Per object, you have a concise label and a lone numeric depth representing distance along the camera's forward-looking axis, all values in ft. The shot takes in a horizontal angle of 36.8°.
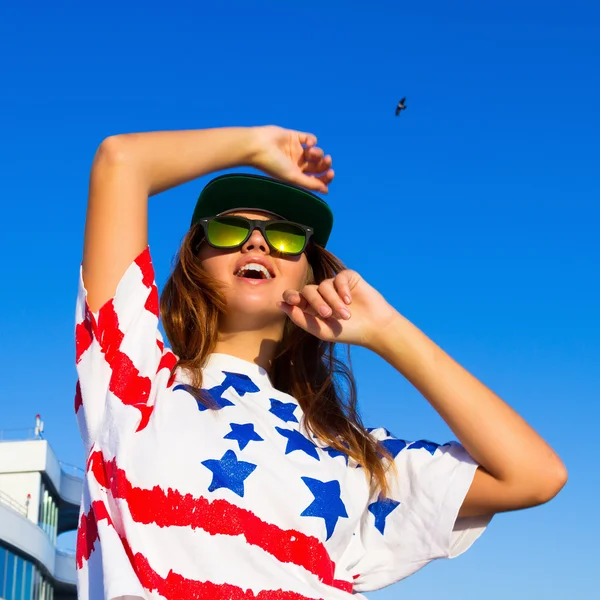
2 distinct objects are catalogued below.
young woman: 8.80
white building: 93.45
